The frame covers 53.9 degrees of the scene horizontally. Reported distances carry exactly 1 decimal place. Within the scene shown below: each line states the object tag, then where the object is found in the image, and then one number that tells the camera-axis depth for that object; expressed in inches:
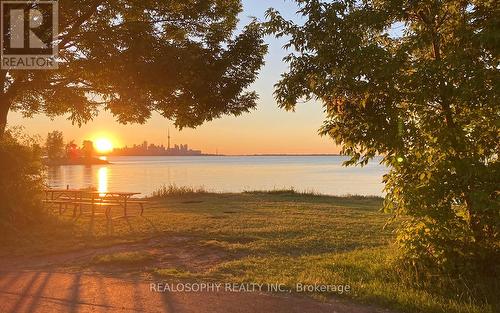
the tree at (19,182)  496.7
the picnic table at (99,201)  619.3
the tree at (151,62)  548.7
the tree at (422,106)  287.7
